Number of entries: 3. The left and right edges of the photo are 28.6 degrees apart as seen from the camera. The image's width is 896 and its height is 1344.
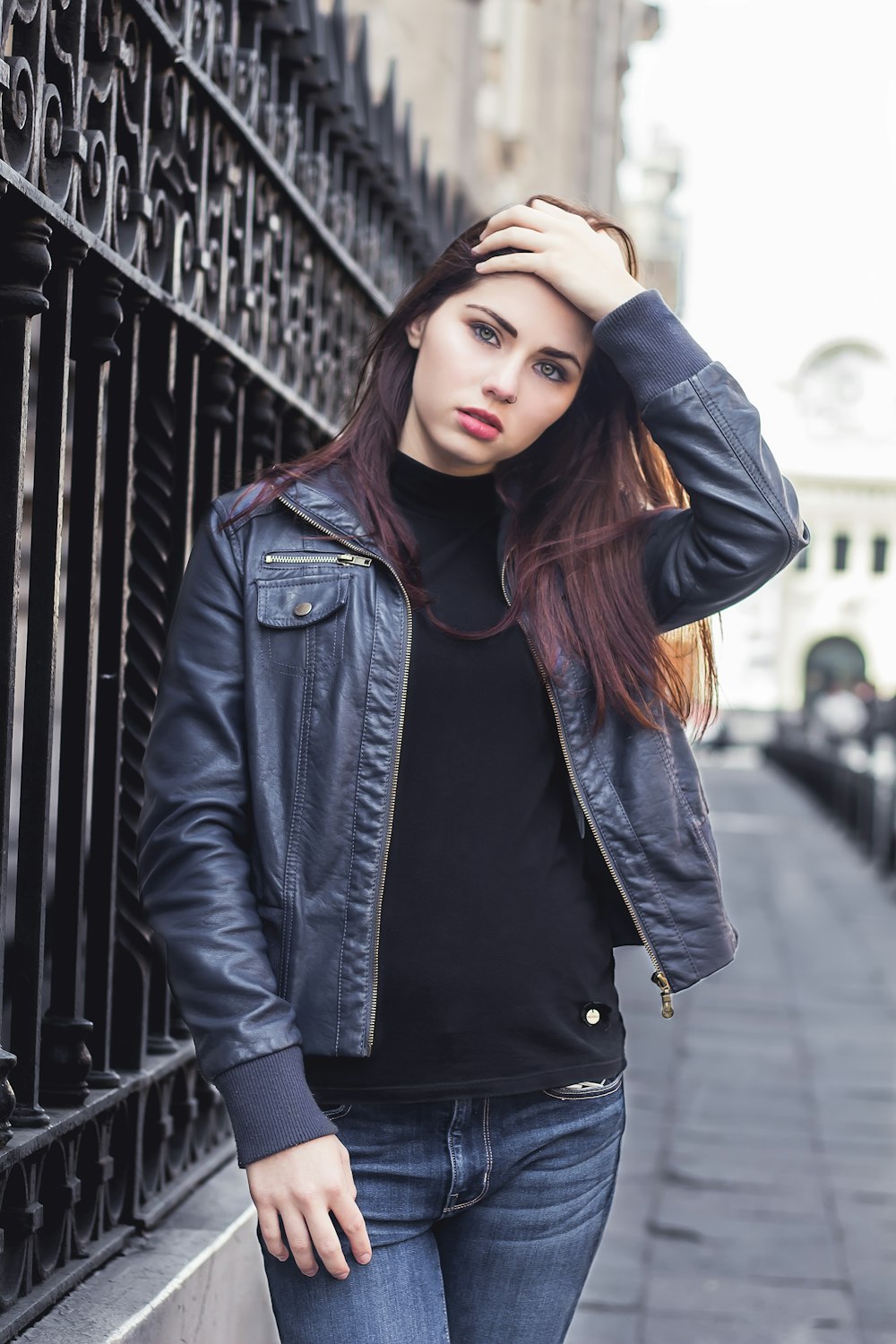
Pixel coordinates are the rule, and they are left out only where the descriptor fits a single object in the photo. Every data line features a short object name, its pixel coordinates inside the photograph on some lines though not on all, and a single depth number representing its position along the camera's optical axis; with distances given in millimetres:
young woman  1908
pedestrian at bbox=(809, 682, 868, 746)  35156
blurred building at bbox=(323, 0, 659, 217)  8133
